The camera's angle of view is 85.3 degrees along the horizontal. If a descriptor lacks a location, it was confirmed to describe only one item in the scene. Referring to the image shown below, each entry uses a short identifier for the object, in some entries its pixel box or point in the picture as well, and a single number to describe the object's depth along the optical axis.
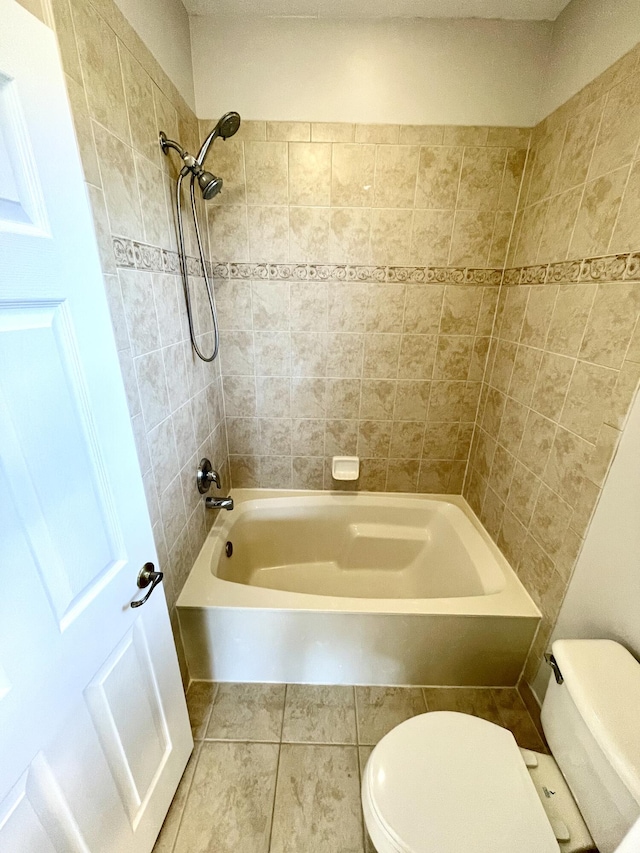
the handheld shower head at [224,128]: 1.18
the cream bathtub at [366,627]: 1.33
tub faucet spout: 1.58
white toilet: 0.74
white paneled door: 0.50
